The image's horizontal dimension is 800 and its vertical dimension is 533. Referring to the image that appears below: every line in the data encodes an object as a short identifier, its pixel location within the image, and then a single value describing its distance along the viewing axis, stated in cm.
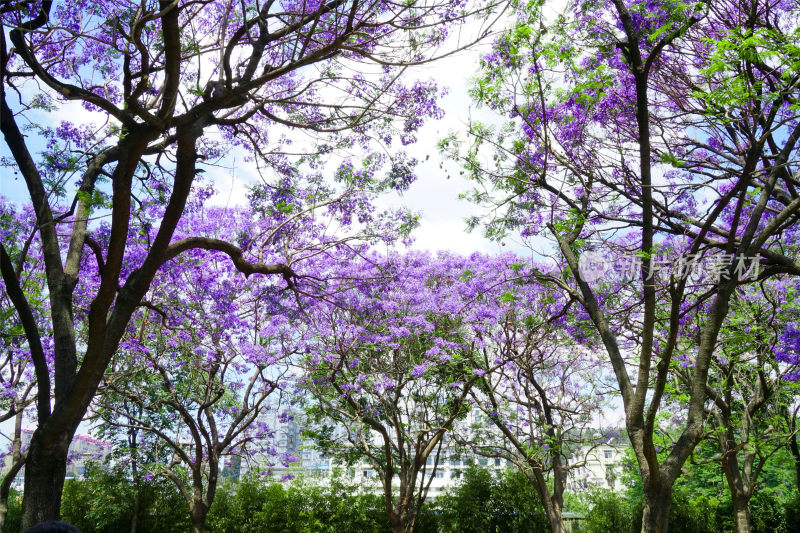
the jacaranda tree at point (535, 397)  949
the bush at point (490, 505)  1143
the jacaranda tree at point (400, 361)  932
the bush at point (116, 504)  1081
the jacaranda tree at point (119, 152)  362
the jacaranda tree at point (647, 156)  423
